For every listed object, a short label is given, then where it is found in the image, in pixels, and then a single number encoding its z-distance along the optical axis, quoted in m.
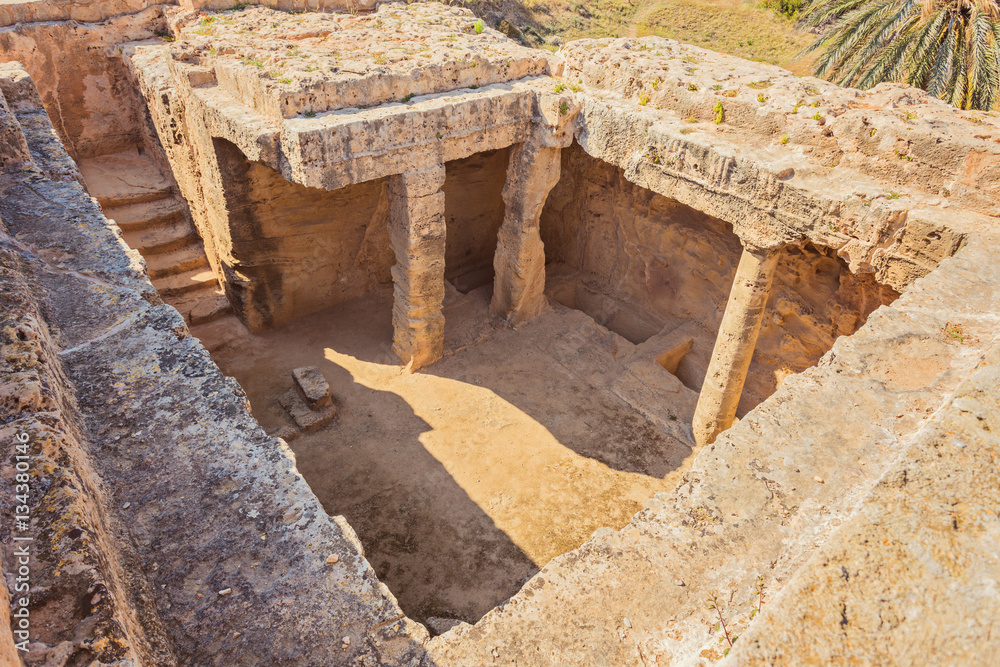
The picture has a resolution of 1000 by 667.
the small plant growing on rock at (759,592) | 2.88
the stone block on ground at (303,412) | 8.28
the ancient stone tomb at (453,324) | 2.76
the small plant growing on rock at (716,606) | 2.88
